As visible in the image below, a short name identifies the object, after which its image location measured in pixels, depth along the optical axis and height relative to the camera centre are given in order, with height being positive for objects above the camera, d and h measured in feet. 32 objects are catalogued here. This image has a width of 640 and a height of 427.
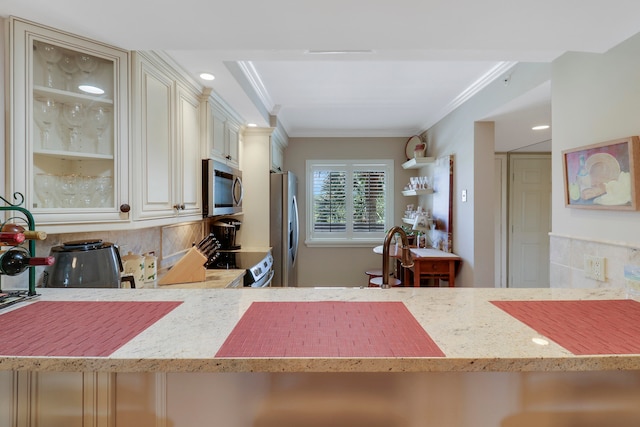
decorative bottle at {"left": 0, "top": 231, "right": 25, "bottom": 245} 3.08 -0.25
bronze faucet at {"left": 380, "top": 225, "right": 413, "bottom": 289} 4.29 -0.63
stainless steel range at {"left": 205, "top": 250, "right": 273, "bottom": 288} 8.32 -1.56
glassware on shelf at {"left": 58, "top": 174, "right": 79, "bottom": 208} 4.53 +0.35
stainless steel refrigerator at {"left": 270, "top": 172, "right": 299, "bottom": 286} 11.40 -0.58
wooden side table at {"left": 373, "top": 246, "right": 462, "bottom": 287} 10.12 -1.82
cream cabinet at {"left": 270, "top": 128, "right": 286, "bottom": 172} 11.99 +2.69
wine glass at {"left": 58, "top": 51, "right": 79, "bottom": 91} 4.57 +2.22
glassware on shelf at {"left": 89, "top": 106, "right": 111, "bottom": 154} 4.89 +1.48
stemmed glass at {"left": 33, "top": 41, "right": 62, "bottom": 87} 4.29 +2.26
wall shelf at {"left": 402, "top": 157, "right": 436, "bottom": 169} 12.32 +2.08
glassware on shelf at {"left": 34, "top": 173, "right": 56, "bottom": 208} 4.20 +0.36
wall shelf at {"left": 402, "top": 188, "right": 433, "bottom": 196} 12.32 +0.83
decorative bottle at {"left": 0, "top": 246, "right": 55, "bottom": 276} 3.18 -0.51
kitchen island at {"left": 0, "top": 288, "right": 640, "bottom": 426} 2.77 -1.62
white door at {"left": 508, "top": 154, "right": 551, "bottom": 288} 14.10 -0.12
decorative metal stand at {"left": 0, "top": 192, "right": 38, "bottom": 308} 3.31 -0.68
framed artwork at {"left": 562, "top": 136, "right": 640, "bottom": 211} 4.43 +0.58
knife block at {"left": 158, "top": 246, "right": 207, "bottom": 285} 6.40 -1.23
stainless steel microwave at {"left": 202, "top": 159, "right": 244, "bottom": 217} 7.65 +0.66
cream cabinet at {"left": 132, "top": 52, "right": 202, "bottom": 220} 5.31 +1.44
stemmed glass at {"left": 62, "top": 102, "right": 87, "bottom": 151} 4.66 +1.44
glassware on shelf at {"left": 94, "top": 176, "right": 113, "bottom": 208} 4.85 +0.35
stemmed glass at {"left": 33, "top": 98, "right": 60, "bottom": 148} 4.26 +1.41
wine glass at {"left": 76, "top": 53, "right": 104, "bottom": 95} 4.73 +2.19
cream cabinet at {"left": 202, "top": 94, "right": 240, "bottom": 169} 7.80 +2.30
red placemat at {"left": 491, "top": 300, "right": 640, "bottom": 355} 2.39 -1.04
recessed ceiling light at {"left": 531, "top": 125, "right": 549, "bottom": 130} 9.53 +2.66
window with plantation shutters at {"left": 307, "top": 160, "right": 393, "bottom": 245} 15.30 +0.55
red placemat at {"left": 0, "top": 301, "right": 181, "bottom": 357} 2.29 -1.00
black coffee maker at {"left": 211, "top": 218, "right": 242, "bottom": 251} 9.77 -0.68
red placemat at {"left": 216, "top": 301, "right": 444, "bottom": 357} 2.28 -1.03
